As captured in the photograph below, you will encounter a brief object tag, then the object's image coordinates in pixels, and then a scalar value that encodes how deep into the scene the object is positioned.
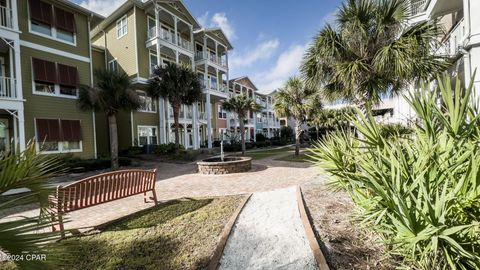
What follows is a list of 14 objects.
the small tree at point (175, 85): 17.64
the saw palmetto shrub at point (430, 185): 2.57
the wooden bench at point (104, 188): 5.07
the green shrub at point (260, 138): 39.99
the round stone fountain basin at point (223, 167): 11.70
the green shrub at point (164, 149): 20.22
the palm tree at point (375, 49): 8.31
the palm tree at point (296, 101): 18.00
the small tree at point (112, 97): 14.11
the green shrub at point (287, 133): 46.06
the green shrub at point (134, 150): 20.78
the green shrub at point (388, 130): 6.49
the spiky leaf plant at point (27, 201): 1.57
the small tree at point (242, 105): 21.89
